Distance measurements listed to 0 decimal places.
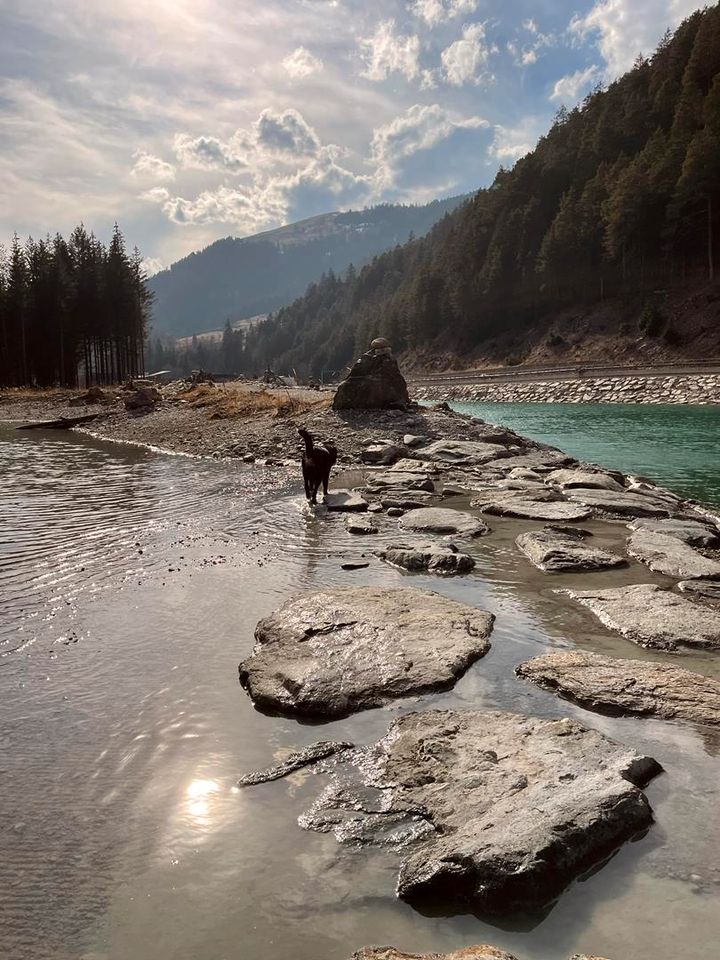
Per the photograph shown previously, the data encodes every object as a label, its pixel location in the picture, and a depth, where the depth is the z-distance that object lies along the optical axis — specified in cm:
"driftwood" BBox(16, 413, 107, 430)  3447
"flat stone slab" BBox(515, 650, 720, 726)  512
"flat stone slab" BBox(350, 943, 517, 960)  271
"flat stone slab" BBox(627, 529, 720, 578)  887
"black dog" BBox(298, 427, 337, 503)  1416
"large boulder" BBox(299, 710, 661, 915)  328
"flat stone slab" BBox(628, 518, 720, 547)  1076
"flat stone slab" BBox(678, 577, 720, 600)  798
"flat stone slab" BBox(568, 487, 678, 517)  1275
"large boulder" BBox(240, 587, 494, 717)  545
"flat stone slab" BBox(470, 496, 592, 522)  1234
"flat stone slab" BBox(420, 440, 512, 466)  1897
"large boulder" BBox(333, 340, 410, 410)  2502
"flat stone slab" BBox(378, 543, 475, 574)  931
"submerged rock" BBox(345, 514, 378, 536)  1170
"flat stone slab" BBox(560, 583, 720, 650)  656
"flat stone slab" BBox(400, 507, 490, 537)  1156
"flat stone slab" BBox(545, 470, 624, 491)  1502
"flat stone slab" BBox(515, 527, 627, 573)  927
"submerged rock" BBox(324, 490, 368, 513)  1352
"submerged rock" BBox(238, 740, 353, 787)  434
